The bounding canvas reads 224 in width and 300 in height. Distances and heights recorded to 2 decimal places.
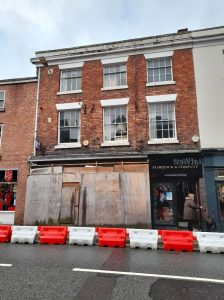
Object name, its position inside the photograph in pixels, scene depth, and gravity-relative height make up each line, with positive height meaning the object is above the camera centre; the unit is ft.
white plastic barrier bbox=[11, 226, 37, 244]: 31.08 -3.32
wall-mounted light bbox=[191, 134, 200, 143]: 41.18 +10.22
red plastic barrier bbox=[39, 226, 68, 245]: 30.42 -3.37
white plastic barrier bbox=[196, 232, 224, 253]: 26.32 -3.67
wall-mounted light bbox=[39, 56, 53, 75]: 48.75 +26.42
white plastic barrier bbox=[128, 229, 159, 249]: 27.89 -3.49
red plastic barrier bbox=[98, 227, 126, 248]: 28.78 -3.48
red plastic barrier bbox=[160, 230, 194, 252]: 26.96 -3.60
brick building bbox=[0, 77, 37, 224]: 46.32 +11.77
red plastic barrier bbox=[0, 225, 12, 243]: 32.21 -3.39
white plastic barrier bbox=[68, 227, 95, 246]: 29.66 -3.41
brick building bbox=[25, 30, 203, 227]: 40.88 +11.70
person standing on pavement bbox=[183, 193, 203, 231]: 34.86 -0.69
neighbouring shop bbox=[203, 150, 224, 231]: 38.83 +3.34
